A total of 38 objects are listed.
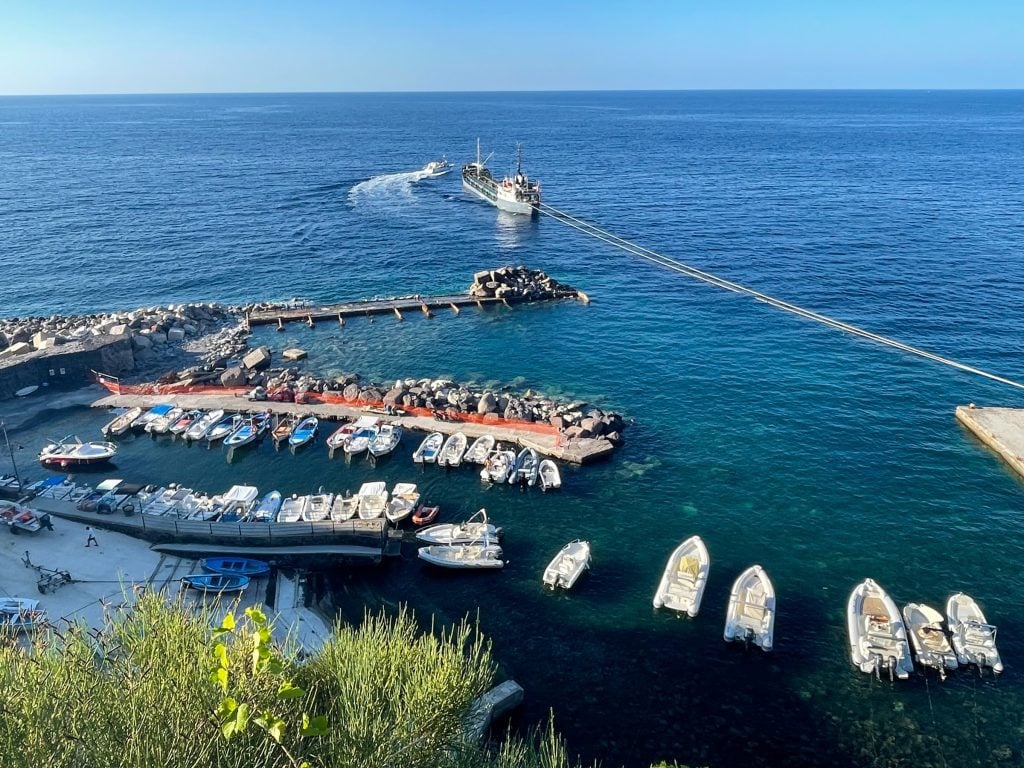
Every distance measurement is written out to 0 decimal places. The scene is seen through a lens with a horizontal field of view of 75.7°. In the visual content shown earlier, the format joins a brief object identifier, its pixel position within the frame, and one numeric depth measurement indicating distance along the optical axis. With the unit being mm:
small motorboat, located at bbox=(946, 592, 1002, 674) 31875
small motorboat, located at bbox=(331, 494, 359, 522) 42281
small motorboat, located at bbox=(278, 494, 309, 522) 42325
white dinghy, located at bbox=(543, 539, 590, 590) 37156
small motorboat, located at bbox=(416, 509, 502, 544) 40250
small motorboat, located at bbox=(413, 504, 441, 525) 42625
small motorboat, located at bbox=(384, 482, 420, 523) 42531
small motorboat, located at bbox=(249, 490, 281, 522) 42188
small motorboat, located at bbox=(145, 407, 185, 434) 53281
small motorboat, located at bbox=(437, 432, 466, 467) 48484
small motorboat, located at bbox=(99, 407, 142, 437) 52781
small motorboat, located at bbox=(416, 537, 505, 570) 38688
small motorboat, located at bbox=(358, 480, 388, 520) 42750
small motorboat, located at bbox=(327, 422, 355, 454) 50375
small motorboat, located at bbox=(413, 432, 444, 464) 48844
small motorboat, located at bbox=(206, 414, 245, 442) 52344
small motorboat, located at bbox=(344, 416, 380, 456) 49812
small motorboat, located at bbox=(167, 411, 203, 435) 53188
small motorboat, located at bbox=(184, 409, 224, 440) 52375
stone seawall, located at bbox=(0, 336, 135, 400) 57344
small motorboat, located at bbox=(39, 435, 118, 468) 48844
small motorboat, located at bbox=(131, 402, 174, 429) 53812
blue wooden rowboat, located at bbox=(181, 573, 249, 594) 36062
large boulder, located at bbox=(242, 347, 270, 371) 63438
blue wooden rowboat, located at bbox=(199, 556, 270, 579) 37688
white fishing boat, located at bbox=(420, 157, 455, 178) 175500
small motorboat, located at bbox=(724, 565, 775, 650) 33344
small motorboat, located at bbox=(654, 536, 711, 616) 35500
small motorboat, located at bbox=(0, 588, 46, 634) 30219
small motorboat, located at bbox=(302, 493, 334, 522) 42219
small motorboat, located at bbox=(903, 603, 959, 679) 31688
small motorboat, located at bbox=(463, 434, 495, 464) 48656
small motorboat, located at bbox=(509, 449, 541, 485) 46562
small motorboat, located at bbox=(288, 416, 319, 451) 51312
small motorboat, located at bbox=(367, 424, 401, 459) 49531
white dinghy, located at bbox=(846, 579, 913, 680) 31609
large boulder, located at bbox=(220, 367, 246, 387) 60125
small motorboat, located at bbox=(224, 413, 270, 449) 51438
